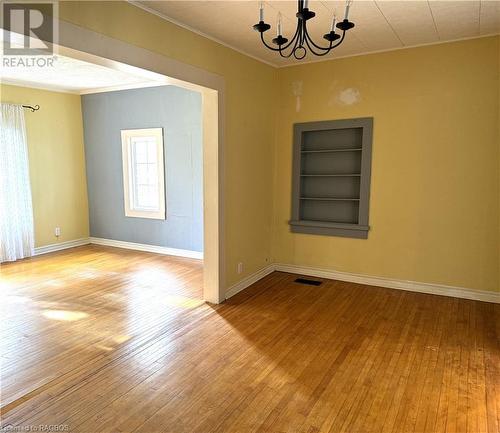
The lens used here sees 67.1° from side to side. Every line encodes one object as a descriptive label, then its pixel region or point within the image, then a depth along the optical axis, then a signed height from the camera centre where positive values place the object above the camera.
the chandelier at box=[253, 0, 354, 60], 1.92 +0.78
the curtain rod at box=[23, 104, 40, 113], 5.73 +0.92
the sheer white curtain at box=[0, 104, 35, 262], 5.41 -0.31
